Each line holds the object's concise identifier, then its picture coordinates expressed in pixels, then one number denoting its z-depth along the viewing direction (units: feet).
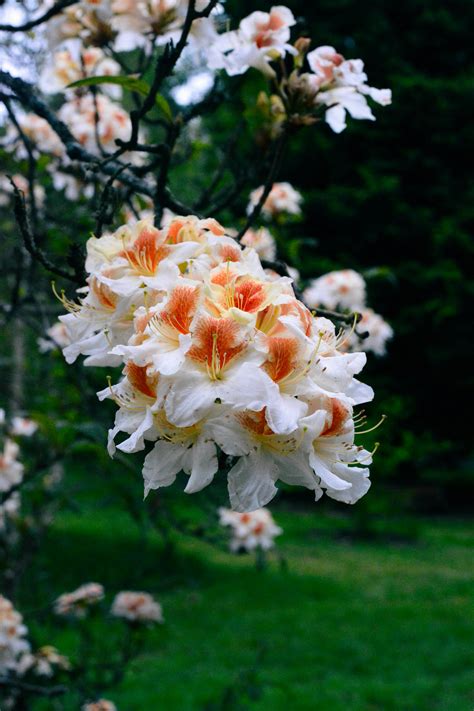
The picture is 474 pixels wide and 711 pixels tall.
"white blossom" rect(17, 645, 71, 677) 8.70
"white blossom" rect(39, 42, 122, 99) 7.66
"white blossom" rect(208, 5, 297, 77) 5.07
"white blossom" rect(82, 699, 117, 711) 8.02
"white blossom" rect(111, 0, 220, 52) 5.52
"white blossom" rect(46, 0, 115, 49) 6.15
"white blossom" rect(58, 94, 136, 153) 9.45
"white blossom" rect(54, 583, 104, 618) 9.38
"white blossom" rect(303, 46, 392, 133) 5.16
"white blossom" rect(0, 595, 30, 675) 7.91
